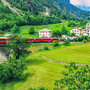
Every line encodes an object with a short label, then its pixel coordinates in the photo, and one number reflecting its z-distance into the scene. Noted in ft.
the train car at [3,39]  168.45
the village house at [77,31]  273.89
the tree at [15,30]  299.87
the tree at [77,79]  39.43
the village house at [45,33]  260.79
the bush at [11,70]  73.77
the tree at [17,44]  112.88
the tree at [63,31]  280.72
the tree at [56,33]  263.80
